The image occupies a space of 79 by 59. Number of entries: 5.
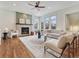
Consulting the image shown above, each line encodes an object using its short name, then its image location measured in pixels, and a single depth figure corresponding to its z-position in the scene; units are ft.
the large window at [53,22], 17.13
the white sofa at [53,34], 12.87
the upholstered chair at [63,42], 4.82
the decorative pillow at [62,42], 4.84
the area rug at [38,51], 5.94
